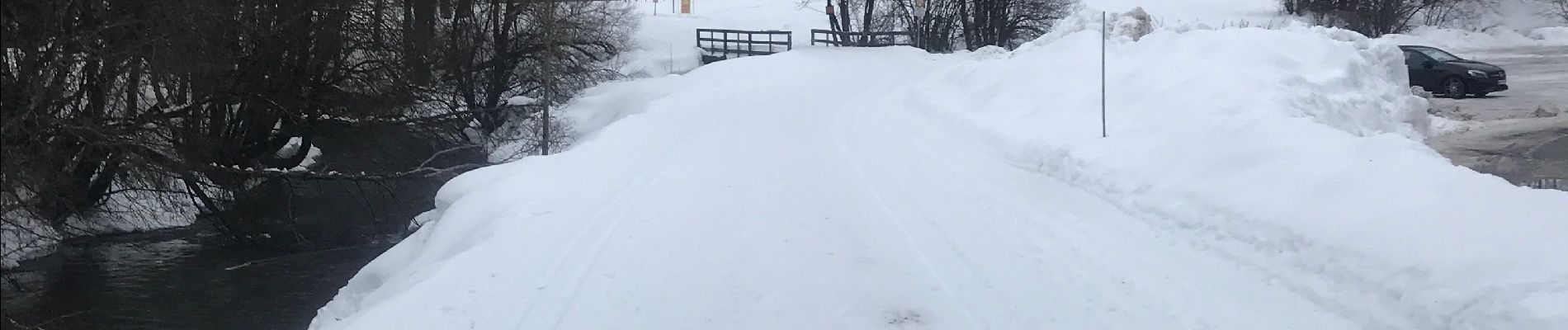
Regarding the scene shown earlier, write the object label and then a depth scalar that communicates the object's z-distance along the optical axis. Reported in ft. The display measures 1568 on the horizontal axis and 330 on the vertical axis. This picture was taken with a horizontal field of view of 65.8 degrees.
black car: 76.84
